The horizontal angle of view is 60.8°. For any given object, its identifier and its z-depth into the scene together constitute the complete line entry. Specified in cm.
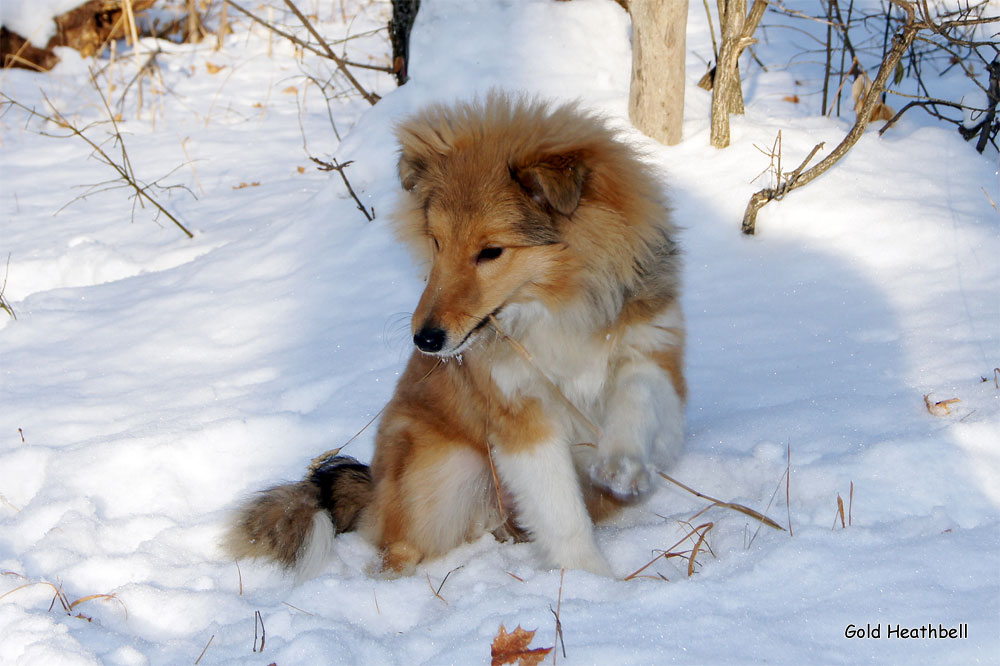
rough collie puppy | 261
